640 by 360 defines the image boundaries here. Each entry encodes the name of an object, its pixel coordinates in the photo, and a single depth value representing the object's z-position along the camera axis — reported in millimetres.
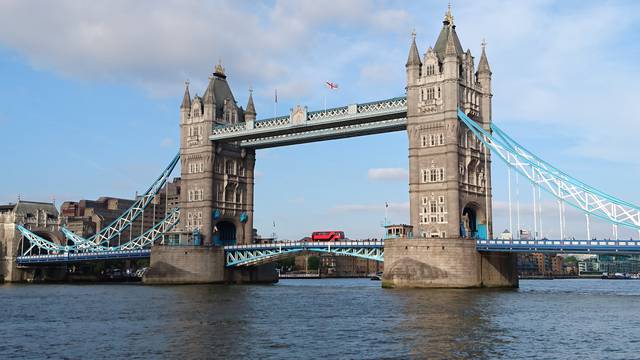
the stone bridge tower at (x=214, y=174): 124062
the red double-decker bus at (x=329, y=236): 112000
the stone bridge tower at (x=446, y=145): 97875
